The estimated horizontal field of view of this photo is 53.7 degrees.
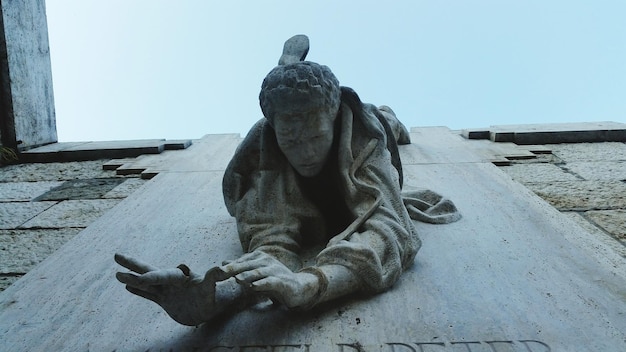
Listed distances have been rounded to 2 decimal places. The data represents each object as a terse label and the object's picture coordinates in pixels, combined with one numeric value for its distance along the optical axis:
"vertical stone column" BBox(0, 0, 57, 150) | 4.83
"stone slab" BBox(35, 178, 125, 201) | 3.85
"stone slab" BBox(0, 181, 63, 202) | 3.89
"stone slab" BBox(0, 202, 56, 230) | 3.37
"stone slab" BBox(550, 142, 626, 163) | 4.31
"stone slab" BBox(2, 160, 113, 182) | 4.39
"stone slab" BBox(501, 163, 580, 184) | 3.78
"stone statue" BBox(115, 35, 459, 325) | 1.74
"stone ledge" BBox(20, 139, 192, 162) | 4.91
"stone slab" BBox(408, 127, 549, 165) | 4.14
